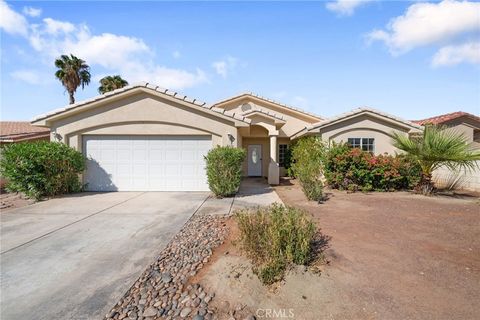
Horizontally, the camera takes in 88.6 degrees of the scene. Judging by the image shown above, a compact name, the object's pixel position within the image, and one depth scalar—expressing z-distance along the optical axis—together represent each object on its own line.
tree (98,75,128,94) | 26.31
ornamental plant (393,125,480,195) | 9.48
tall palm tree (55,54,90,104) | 24.05
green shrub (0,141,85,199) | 8.98
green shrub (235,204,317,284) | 3.60
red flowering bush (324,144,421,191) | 10.79
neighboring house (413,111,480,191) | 11.23
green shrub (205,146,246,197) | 9.40
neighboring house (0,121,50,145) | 13.85
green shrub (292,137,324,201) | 8.72
